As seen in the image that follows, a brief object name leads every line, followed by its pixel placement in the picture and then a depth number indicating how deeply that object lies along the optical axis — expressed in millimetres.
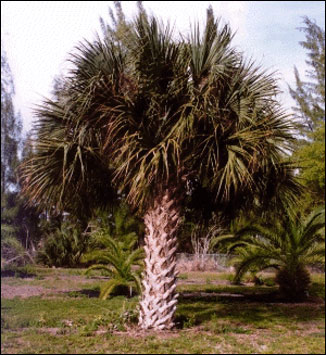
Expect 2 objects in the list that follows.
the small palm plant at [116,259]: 10438
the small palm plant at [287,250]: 10227
